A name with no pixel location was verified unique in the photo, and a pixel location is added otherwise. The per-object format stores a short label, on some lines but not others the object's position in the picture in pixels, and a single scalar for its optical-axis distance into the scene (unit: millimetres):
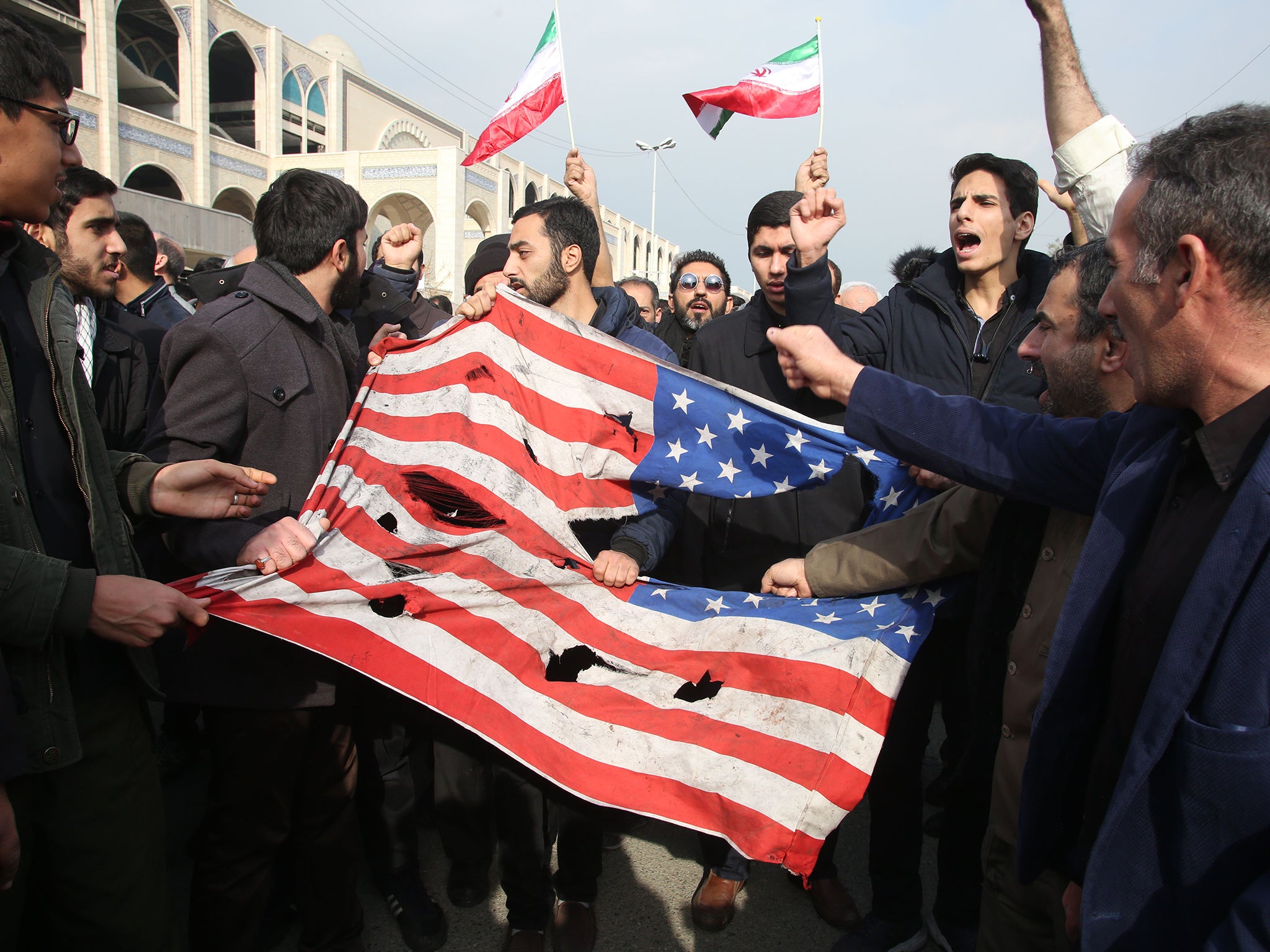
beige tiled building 22906
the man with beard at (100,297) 2965
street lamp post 28898
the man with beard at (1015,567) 1893
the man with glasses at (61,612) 1751
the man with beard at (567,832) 2746
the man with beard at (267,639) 2371
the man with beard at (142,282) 4730
